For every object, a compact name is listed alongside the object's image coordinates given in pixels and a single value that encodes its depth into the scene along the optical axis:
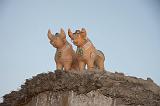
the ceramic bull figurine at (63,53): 18.02
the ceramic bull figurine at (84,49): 17.61
